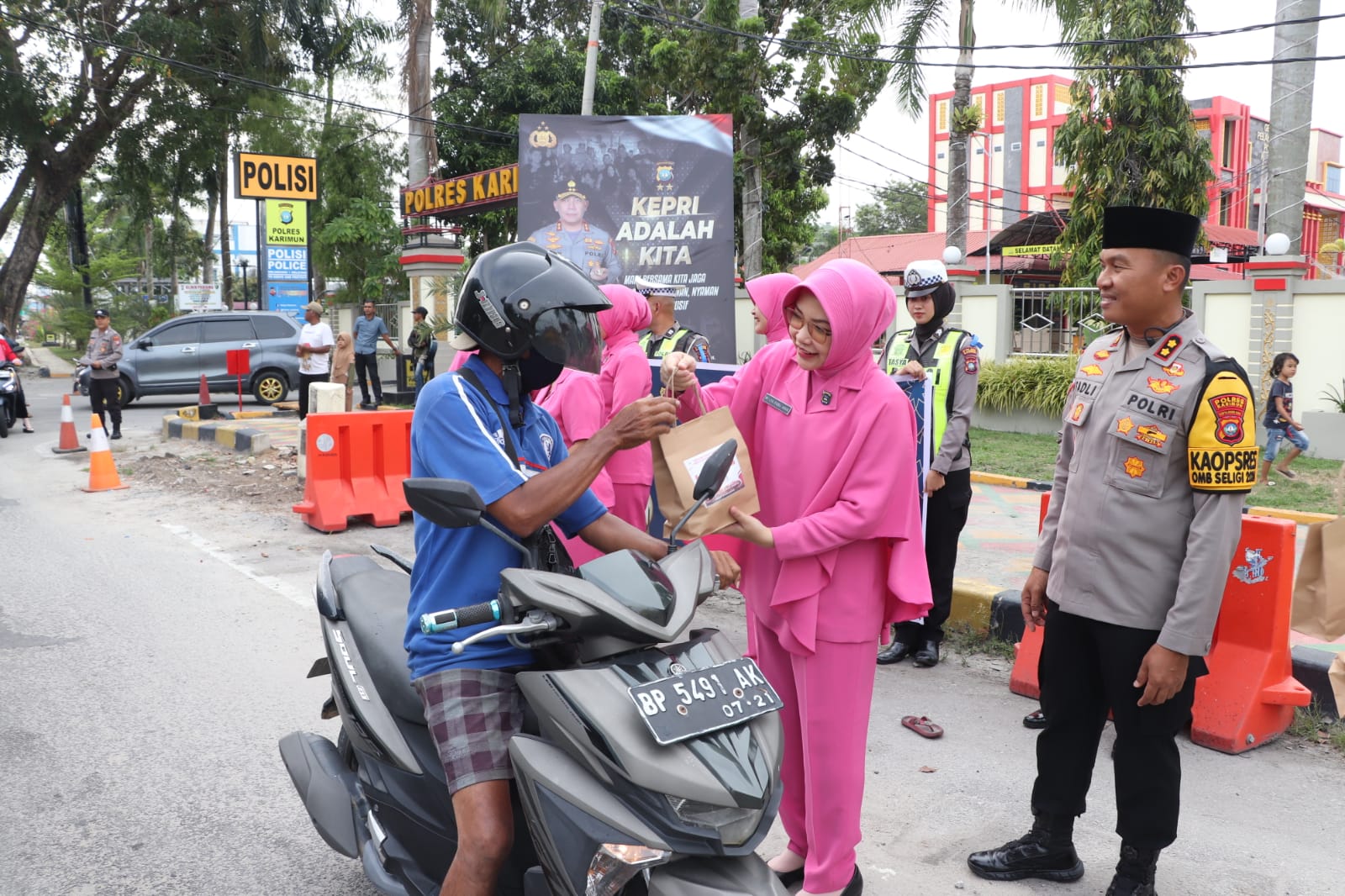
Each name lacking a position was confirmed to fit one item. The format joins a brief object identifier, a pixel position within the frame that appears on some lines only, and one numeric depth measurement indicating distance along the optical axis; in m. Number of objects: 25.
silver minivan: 20.16
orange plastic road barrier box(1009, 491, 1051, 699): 4.99
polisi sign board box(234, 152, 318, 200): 22.42
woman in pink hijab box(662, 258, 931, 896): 2.92
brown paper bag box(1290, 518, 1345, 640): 3.43
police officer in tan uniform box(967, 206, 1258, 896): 2.86
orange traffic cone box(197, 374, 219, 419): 17.16
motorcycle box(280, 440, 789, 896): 1.99
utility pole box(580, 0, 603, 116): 18.42
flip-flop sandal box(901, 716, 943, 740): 4.54
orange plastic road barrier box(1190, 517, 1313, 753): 4.34
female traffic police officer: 5.39
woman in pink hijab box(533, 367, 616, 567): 4.83
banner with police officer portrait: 12.39
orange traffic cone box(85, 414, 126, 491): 10.96
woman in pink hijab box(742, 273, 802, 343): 4.98
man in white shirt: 16.12
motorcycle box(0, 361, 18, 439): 15.64
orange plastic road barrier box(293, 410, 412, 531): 8.66
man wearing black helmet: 2.35
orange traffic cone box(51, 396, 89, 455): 13.96
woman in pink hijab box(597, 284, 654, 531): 5.00
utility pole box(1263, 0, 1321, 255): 13.00
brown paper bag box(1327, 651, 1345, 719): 3.54
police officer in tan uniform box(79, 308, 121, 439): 14.23
